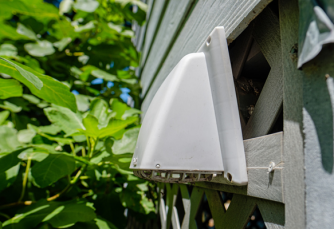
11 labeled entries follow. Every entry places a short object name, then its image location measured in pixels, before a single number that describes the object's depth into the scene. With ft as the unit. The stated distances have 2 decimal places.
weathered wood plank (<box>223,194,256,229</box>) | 1.76
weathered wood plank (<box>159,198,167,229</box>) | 4.87
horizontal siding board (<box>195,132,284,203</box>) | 1.34
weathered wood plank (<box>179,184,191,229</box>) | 3.36
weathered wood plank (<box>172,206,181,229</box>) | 3.87
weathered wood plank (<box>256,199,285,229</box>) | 1.34
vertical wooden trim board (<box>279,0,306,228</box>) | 1.15
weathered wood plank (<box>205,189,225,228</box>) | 2.32
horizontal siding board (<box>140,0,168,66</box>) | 5.26
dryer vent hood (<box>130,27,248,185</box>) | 1.66
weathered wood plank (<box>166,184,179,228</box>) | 4.25
